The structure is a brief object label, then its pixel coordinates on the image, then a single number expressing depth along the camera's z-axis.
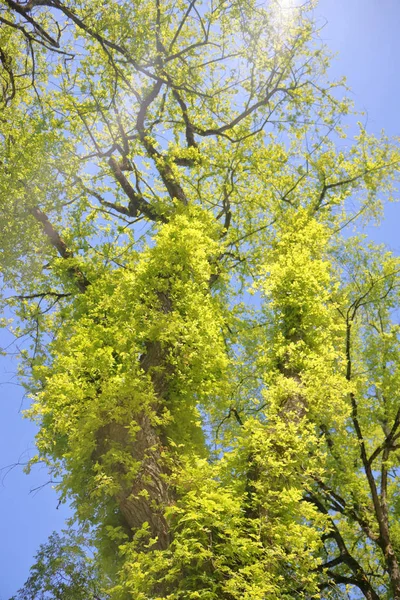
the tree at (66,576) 8.66
